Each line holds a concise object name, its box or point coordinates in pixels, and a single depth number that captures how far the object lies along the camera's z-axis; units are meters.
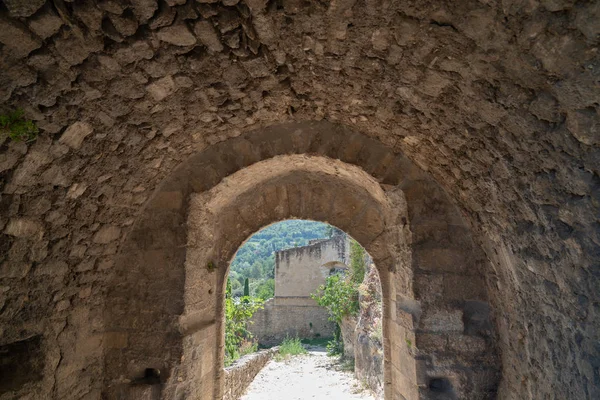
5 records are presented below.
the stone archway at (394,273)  2.88
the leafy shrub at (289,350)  11.71
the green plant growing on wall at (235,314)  6.56
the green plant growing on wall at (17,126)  1.75
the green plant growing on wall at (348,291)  9.11
